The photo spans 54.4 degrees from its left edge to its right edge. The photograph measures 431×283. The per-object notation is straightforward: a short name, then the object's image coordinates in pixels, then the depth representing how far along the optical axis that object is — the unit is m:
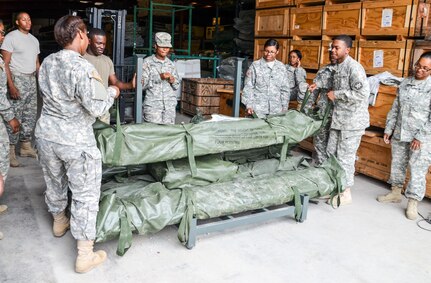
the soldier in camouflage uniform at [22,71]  5.27
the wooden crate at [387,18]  4.86
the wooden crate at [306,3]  6.18
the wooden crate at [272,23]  6.61
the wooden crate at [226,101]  7.64
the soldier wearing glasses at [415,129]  4.12
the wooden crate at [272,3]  6.57
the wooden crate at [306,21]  6.01
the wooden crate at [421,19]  4.70
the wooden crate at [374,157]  4.99
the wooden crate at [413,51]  4.70
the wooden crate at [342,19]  5.44
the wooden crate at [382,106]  4.88
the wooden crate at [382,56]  4.96
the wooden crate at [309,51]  6.02
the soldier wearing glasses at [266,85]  5.12
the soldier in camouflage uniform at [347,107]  4.16
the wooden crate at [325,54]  5.87
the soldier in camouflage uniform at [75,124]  2.69
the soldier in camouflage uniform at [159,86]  4.88
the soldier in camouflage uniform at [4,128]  3.71
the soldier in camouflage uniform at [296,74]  5.80
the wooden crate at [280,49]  6.61
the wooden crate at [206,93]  8.38
